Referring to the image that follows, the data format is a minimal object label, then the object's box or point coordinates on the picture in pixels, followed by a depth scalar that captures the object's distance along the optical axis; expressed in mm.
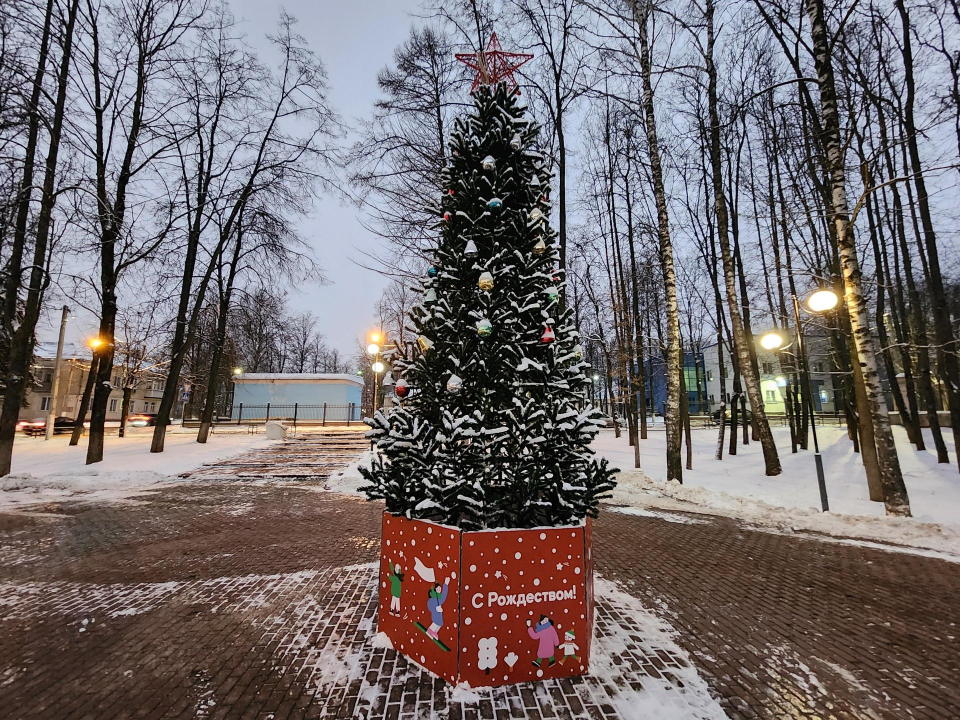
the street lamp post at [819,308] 7176
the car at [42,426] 26438
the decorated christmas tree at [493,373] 3164
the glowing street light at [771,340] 9711
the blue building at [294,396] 28859
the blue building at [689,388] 50250
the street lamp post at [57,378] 20641
